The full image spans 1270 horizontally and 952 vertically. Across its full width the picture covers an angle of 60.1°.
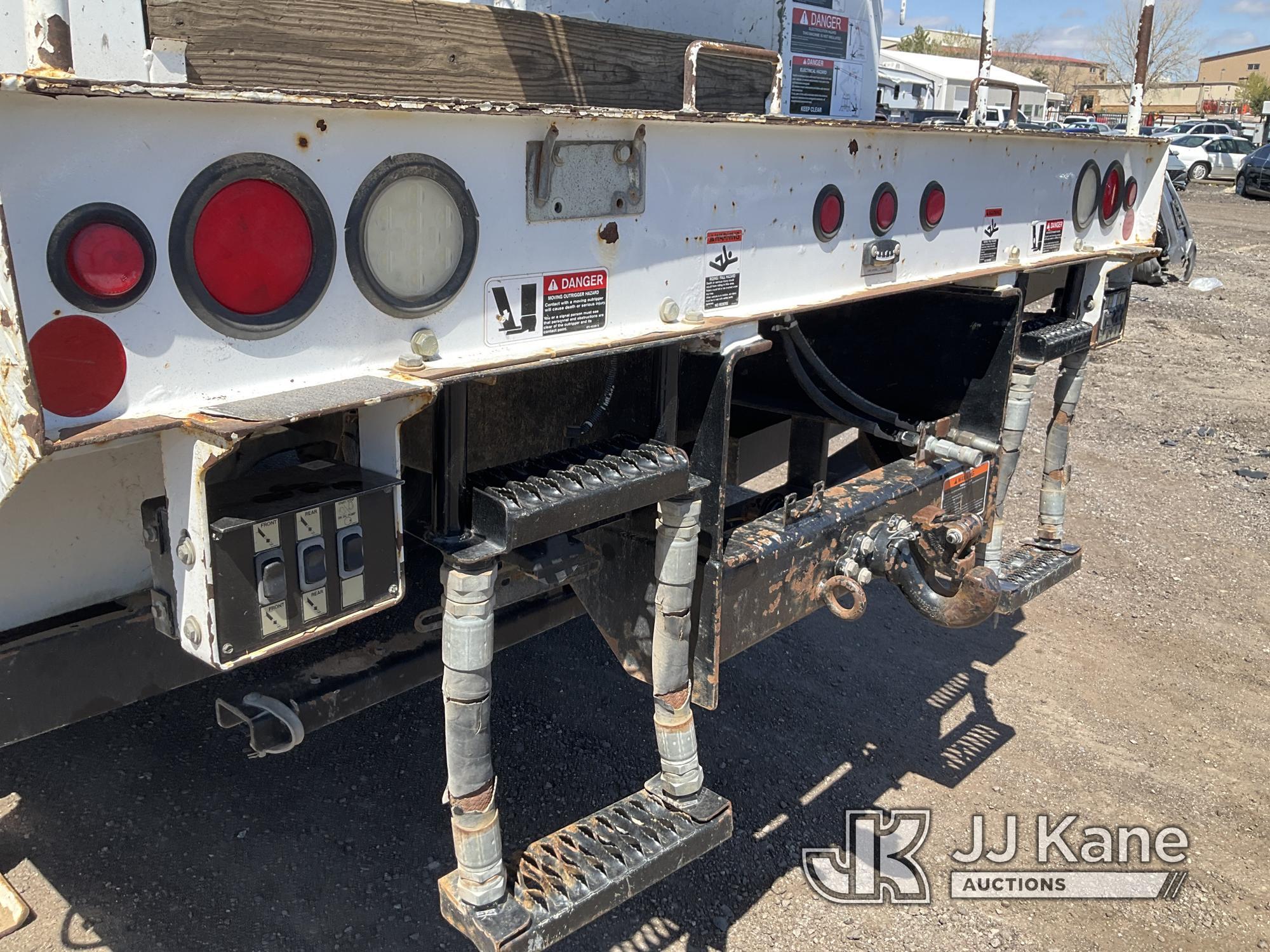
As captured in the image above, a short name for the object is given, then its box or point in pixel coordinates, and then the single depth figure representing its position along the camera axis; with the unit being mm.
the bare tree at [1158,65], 50469
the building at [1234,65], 74188
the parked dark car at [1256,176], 22797
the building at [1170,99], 52625
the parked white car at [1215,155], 26344
